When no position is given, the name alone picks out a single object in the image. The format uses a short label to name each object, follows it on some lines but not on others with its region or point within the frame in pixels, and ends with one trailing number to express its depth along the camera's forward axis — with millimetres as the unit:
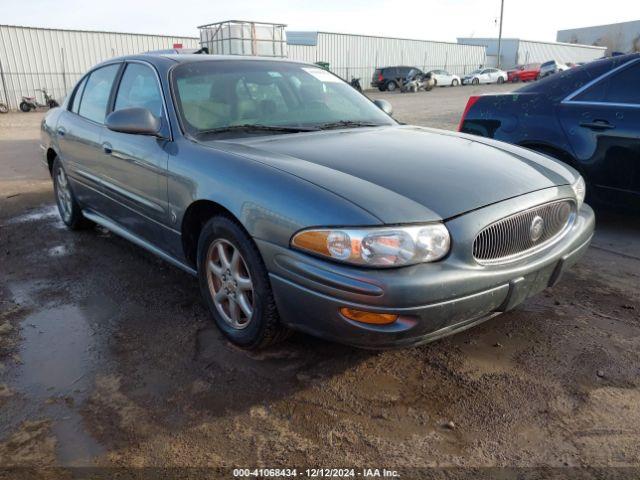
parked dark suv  35156
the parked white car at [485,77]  43906
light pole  49562
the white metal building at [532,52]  59781
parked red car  43906
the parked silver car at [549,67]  39844
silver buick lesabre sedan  2209
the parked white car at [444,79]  40250
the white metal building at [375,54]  37156
